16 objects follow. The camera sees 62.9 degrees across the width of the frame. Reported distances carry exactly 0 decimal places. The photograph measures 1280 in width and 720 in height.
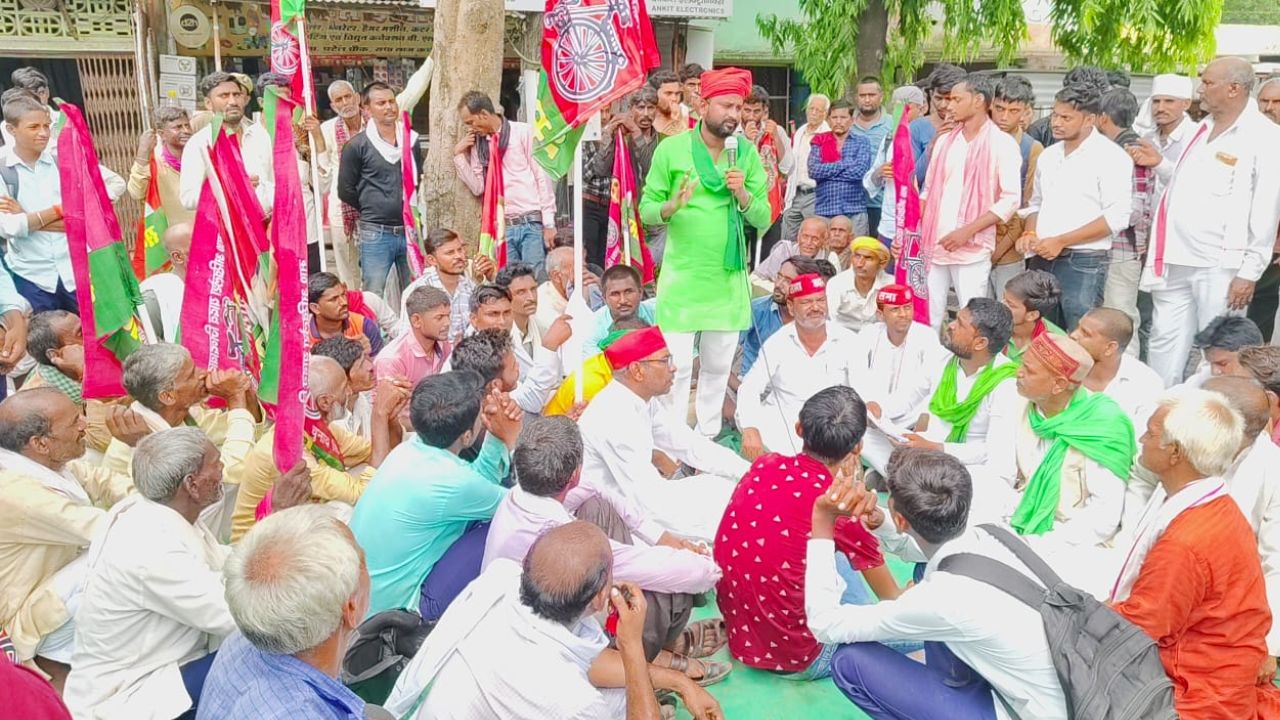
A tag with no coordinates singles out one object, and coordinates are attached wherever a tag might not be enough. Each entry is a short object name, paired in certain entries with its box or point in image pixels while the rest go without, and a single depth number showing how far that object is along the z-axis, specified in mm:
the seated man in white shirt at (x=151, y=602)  3004
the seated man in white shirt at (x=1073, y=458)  4051
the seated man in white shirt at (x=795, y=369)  5633
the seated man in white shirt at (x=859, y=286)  6176
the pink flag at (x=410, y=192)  7028
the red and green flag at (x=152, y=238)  6285
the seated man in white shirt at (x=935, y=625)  2963
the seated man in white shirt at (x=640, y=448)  4348
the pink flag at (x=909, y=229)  6520
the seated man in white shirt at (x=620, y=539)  3455
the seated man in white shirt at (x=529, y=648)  2771
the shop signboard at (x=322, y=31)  9840
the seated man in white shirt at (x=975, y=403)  4629
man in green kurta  5480
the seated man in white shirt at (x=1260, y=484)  3732
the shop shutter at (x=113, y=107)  9641
